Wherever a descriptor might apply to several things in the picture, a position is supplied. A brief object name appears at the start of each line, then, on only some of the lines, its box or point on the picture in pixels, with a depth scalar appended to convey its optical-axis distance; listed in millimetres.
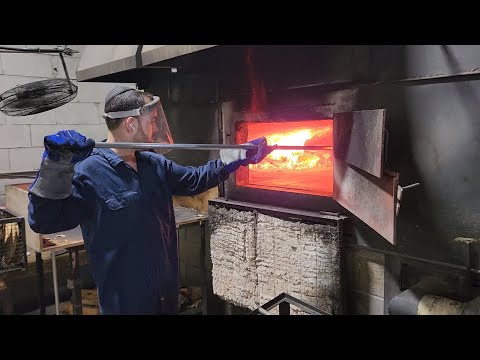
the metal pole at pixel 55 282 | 2699
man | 1959
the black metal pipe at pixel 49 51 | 3020
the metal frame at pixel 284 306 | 1708
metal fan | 3414
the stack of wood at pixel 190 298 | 3346
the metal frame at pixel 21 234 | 2512
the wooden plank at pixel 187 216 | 3014
